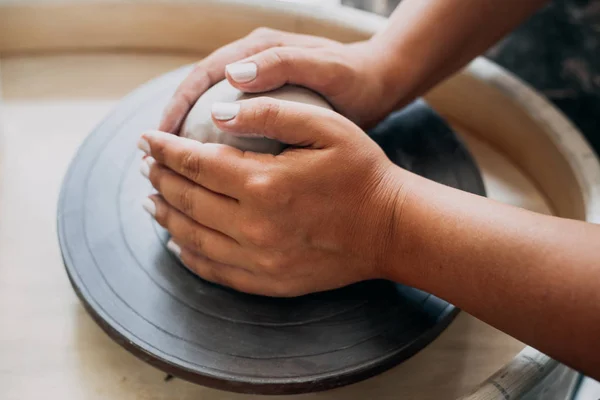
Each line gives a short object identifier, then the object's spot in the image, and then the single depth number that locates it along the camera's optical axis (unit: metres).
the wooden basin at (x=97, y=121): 0.55
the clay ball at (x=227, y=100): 0.54
